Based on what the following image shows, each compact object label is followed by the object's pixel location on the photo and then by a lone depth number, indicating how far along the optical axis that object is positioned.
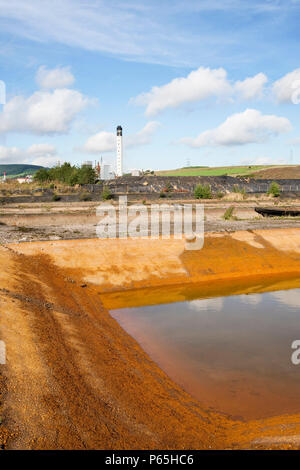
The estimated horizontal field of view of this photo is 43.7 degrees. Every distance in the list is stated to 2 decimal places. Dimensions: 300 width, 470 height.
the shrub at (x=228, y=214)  45.81
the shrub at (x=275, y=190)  67.12
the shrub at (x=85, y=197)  58.00
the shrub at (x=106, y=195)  57.91
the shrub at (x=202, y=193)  65.44
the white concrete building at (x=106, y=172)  110.03
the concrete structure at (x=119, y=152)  113.12
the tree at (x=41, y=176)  86.29
